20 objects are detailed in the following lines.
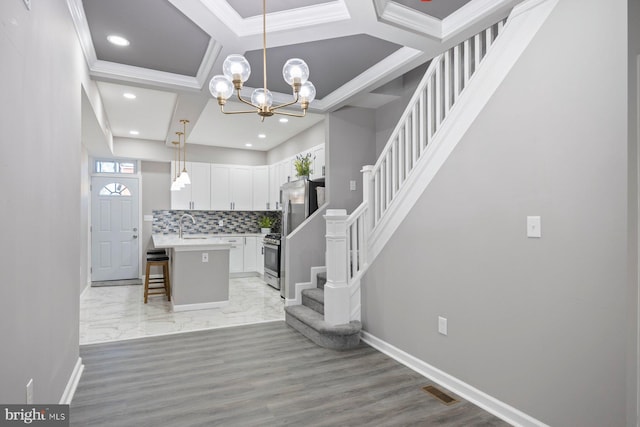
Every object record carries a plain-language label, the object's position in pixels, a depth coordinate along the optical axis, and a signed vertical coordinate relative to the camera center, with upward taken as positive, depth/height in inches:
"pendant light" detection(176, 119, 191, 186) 211.6 +25.2
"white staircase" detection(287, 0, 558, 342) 93.2 +21.5
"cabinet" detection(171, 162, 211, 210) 288.0 +21.1
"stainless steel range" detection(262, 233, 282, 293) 243.9 -30.6
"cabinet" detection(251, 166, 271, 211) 312.7 +25.7
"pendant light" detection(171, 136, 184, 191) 270.9 +48.0
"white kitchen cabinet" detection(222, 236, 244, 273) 294.4 -31.1
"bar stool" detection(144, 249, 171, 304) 210.8 -28.6
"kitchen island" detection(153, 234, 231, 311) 190.9 -31.1
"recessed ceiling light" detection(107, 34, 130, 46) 119.3 +59.5
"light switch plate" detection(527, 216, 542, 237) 84.0 -2.4
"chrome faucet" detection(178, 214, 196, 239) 299.2 -1.2
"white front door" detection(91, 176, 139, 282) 277.7 -8.9
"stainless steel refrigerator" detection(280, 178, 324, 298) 210.7 +7.5
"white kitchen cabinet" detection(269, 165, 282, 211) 293.1 +23.1
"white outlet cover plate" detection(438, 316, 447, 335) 109.0 -33.3
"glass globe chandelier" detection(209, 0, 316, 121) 89.9 +35.2
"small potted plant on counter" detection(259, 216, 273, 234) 307.6 -7.4
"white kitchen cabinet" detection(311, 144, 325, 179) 211.6 +32.6
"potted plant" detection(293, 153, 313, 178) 219.9 +31.1
